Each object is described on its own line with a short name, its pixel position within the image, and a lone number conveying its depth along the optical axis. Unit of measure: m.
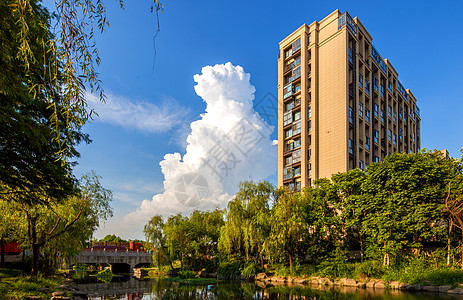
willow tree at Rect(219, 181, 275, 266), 27.70
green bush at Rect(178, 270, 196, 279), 31.69
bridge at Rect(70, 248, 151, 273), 35.56
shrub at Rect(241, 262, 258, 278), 28.75
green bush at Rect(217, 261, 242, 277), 30.44
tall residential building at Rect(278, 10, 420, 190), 37.09
